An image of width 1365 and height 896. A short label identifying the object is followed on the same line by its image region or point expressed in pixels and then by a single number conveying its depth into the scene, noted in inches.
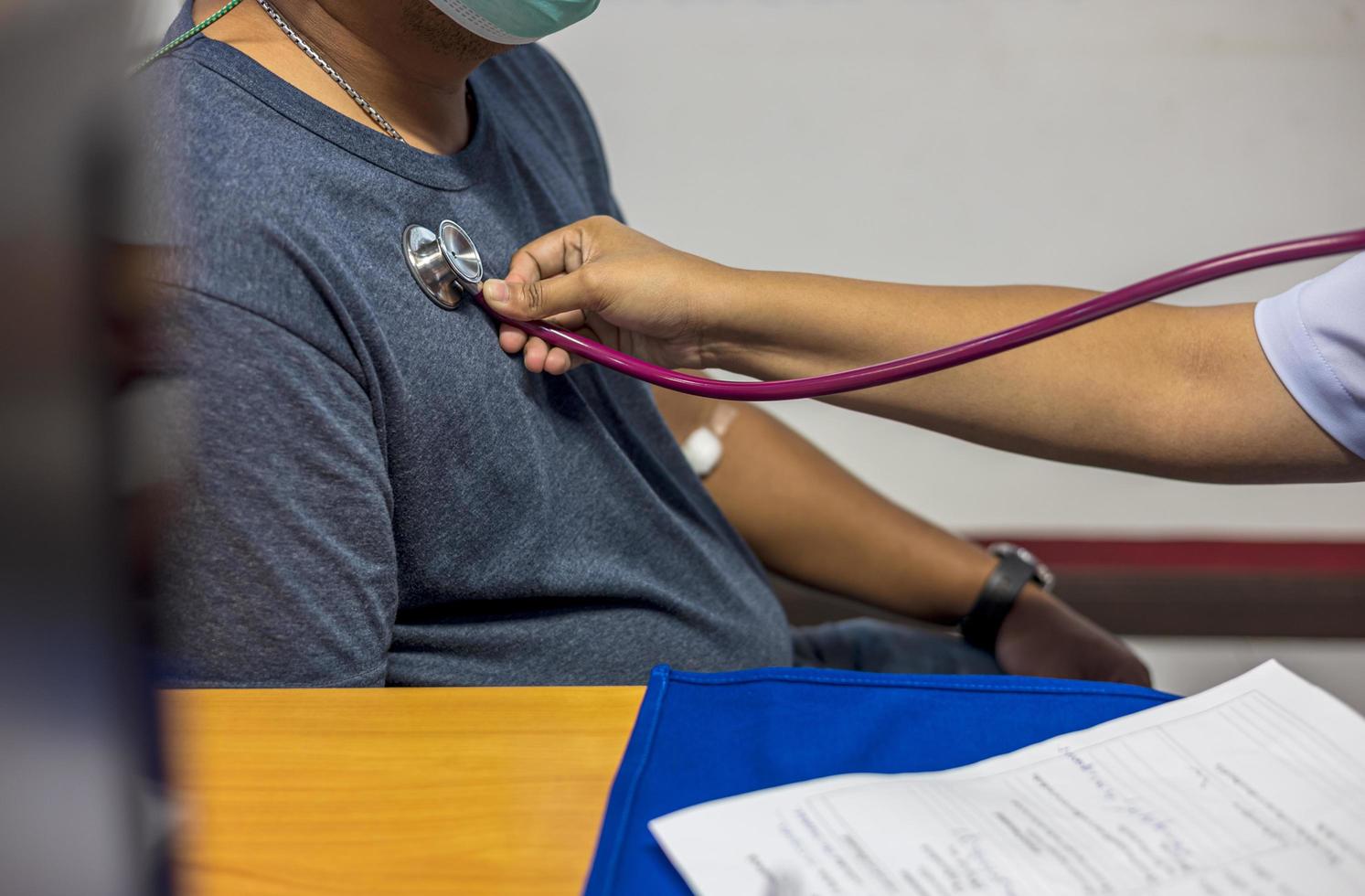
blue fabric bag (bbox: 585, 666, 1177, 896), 21.3
